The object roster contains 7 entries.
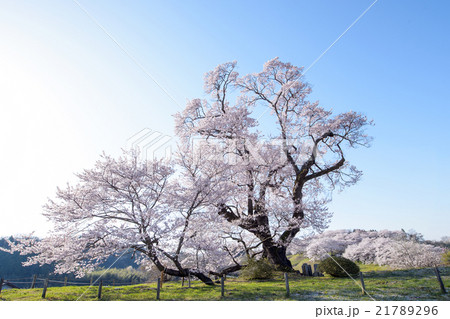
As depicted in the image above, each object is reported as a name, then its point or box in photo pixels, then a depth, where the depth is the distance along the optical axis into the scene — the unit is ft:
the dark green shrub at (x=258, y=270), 47.91
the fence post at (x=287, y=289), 30.08
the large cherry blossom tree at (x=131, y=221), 33.88
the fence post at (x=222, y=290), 31.68
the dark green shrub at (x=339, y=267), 47.01
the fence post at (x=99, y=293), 31.46
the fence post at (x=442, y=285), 26.64
